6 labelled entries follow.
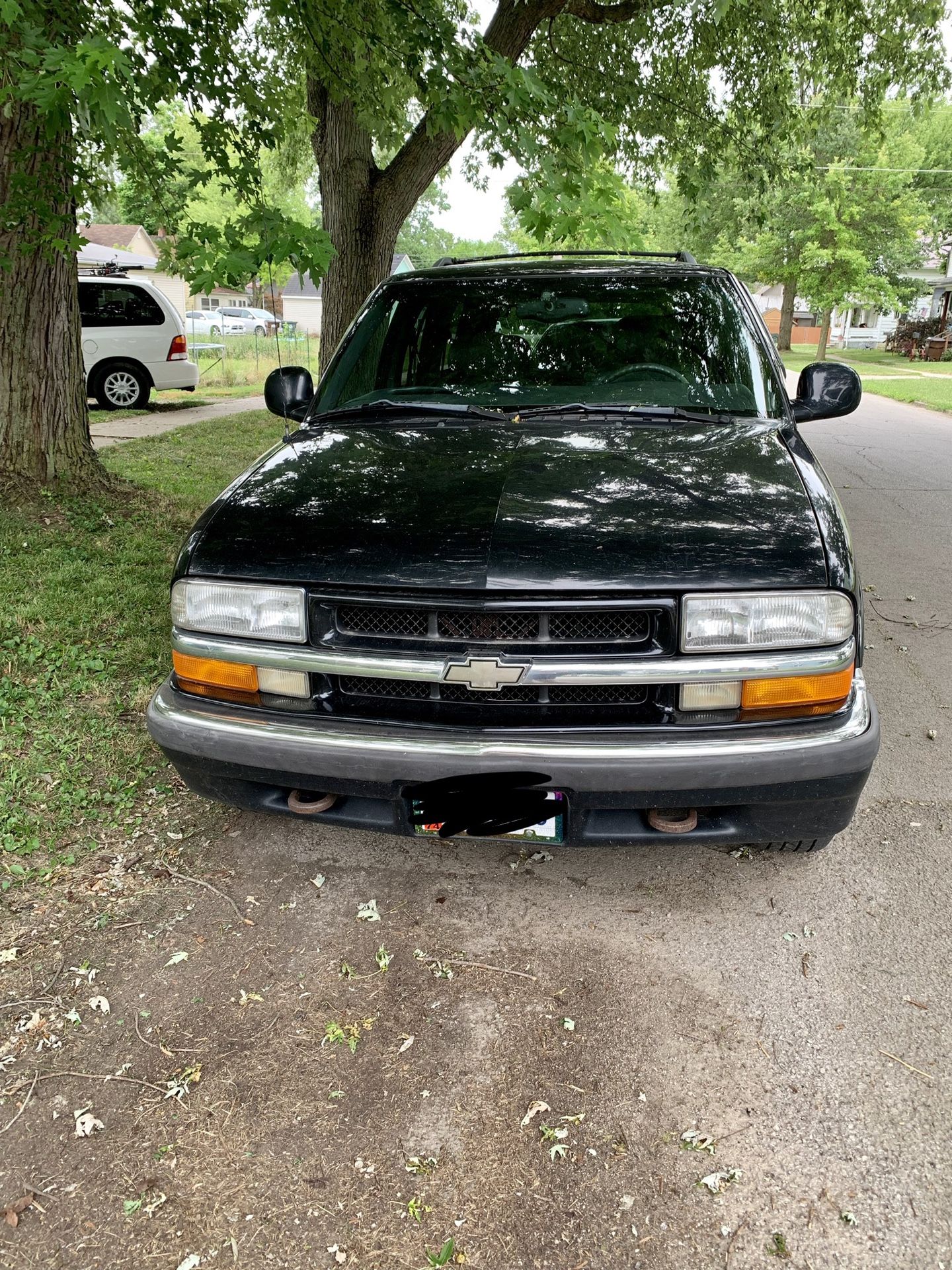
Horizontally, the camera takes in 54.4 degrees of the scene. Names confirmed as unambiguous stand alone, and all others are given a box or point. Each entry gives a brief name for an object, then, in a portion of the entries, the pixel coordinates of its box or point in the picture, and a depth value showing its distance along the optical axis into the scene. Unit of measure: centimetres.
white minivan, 1316
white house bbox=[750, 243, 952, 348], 4528
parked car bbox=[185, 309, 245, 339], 3647
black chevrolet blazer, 227
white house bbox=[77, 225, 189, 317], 4491
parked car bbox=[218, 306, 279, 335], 4271
